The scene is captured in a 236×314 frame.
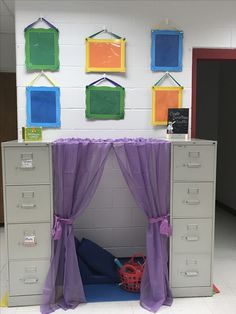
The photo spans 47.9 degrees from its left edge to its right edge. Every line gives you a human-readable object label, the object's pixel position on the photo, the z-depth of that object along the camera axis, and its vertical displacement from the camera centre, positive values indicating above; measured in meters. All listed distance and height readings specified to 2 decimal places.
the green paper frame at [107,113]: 2.39 +0.23
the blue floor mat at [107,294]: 2.06 -1.30
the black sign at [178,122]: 2.30 +0.07
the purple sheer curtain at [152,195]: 2.00 -0.50
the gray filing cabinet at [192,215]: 2.03 -0.66
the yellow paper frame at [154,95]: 2.44 +0.32
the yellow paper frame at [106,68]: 2.36 +0.64
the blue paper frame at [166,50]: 2.41 +0.72
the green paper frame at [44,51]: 2.31 +0.68
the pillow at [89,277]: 2.26 -1.25
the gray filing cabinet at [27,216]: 1.94 -0.64
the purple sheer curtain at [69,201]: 1.97 -0.54
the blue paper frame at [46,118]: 2.34 +0.16
